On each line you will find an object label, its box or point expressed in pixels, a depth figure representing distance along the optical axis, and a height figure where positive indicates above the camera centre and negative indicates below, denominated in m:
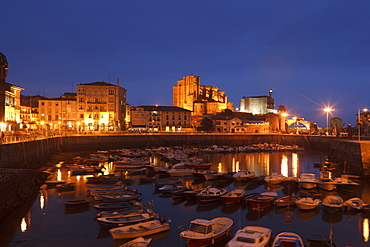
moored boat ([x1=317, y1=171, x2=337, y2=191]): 31.30 -5.93
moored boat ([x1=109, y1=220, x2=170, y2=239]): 17.95 -6.30
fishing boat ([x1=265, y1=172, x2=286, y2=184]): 34.78 -5.99
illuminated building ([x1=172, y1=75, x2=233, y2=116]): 141.88 +15.70
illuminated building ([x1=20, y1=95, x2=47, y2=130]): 99.31 +6.46
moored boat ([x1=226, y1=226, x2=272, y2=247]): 15.33 -5.86
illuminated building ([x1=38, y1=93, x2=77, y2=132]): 93.75 +4.89
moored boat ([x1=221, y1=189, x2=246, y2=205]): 25.84 -6.11
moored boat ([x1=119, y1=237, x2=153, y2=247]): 15.41 -6.02
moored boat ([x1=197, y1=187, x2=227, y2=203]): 26.11 -5.91
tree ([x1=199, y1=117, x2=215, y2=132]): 109.38 +1.29
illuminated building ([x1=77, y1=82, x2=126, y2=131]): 92.94 +6.68
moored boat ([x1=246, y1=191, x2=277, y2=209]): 24.50 -6.07
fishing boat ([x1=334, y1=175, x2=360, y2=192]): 30.70 -5.89
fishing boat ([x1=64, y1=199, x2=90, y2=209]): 24.49 -6.28
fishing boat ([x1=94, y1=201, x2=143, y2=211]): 23.12 -6.15
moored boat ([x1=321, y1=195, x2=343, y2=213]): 23.40 -6.03
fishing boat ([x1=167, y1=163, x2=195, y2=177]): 40.97 -6.09
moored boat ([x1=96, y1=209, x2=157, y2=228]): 19.53 -6.10
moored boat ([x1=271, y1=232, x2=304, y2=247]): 15.34 -5.89
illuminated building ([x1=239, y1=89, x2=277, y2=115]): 156.00 +12.19
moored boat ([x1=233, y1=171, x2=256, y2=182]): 36.47 -5.92
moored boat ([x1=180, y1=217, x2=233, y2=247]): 16.80 -6.11
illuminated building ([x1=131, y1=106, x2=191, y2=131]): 112.06 +3.60
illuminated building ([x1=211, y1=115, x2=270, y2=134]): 115.62 +0.98
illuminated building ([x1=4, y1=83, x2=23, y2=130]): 62.11 +4.70
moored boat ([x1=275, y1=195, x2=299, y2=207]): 24.97 -6.21
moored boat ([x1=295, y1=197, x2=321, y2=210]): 24.06 -6.15
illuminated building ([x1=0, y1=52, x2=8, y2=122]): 55.47 +8.33
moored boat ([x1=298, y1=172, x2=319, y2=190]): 32.00 -5.94
